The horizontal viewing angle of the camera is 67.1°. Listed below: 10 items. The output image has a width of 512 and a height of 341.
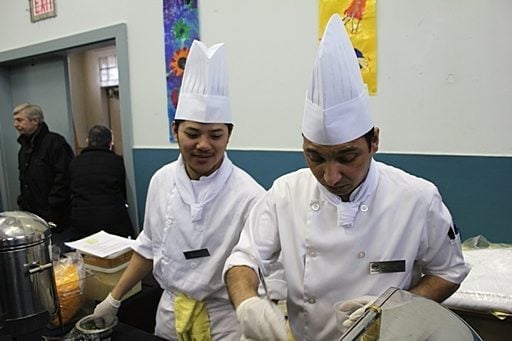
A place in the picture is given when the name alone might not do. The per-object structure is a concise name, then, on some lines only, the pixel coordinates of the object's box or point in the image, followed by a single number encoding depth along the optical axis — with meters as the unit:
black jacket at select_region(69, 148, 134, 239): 2.58
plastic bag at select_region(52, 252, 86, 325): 1.22
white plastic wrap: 1.07
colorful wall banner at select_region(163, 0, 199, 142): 2.28
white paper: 1.45
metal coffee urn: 0.88
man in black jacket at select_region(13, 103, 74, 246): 2.84
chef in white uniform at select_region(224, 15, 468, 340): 0.79
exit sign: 2.97
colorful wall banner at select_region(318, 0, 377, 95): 1.72
